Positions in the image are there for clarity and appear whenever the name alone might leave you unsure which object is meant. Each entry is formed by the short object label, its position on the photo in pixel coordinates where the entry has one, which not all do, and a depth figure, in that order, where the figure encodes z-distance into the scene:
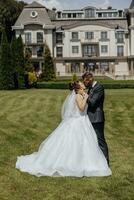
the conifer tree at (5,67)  46.35
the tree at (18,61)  47.47
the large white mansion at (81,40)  90.38
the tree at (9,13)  90.39
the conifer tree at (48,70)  63.16
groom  10.29
